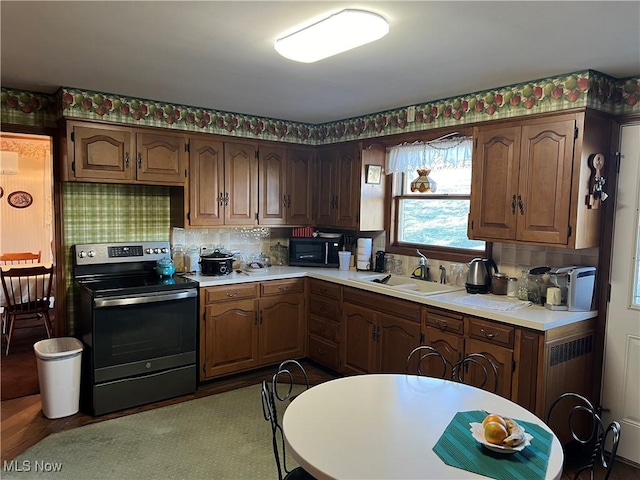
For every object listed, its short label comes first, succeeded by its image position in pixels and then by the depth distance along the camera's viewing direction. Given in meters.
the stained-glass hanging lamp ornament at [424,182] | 3.77
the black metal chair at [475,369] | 2.80
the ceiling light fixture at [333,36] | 1.92
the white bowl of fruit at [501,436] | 1.50
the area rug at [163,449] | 2.58
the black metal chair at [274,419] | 1.84
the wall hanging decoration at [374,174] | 4.12
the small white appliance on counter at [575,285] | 2.76
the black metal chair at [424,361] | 3.12
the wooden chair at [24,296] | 4.71
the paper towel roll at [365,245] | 4.27
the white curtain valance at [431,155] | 3.50
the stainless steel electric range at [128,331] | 3.23
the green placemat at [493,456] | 1.41
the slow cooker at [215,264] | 3.95
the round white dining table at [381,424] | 1.43
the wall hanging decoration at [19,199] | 6.45
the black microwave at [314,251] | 4.45
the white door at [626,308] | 2.77
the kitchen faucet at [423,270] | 3.83
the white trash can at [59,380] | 3.13
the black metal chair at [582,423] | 2.76
